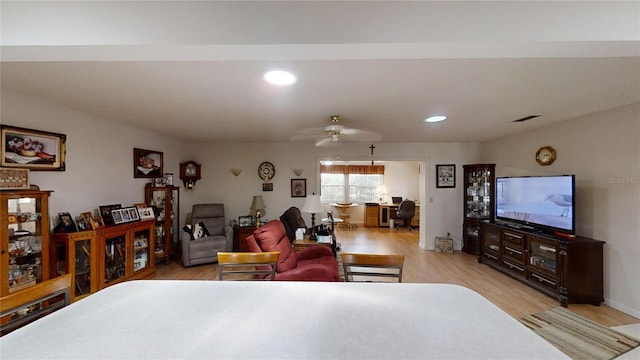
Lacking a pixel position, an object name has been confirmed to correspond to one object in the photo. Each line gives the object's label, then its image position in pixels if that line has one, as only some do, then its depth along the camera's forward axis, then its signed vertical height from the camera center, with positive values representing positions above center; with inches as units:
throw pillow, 162.4 -32.6
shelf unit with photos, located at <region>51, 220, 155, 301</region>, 105.0 -34.6
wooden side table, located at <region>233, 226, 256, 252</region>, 180.1 -39.5
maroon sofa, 94.7 -34.3
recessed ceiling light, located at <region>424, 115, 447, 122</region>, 120.8 +31.3
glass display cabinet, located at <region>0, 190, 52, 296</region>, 83.0 -20.2
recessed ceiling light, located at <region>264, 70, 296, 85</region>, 72.7 +31.5
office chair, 287.9 -32.7
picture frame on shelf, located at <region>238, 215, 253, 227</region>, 187.6 -29.4
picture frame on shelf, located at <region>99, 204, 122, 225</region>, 126.1 -16.1
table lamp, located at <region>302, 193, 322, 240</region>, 136.2 -12.7
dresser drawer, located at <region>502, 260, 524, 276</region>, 136.6 -48.3
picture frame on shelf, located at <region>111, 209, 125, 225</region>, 128.4 -17.8
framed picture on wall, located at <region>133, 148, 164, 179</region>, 150.5 +11.6
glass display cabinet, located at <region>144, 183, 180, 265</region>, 159.5 -20.9
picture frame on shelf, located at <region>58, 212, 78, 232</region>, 107.7 -17.5
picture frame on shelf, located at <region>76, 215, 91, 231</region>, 111.9 -18.9
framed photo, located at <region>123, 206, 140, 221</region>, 137.2 -17.2
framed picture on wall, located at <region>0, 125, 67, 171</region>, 91.5 +13.3
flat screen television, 119.7 -11.4
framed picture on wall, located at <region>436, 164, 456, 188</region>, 203.3 +4.4
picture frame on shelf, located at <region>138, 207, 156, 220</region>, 145.7 -18.2
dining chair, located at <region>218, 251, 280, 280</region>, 71.2 -22.6
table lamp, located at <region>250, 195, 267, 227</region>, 191.5 -18.5
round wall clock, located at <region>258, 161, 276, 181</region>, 205.8 +9.7
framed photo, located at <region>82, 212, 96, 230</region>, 113.6 -17.6
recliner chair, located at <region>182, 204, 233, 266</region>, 157.9 -37.2
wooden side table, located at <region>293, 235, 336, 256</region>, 133.6 -33.1
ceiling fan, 132.0 +30.8
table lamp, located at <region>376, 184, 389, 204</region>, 333.7 -11.3
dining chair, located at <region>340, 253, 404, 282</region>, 65.0 -21.1
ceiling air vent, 119.9 +31.2
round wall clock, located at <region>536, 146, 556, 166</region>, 138.6 +14.6
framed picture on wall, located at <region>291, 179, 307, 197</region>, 207.6 -4.4
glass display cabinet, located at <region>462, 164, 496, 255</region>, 183.2 -15.3
